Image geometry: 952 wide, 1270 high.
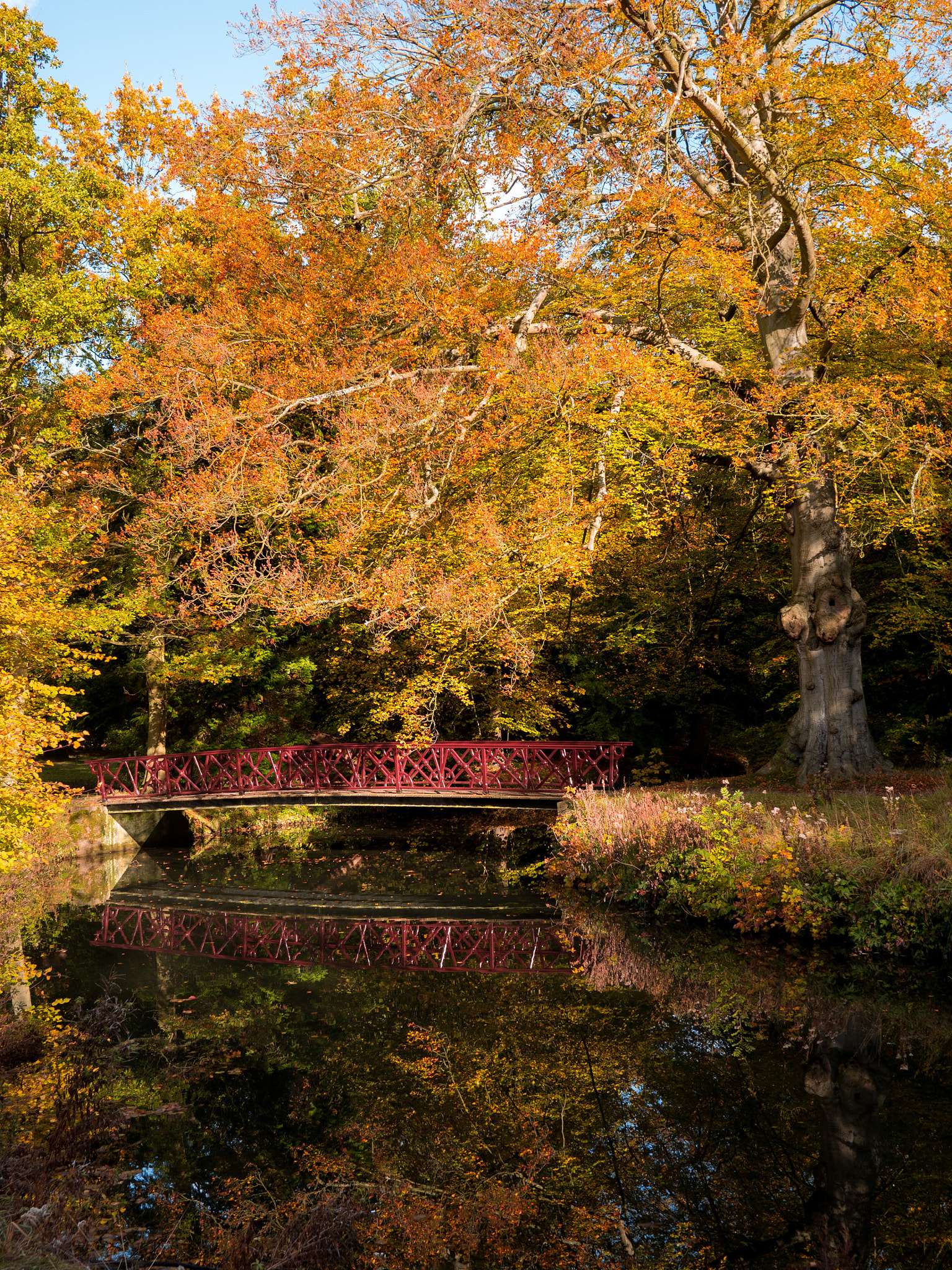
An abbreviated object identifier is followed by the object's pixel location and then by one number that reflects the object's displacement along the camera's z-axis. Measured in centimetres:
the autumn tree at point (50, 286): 1537
